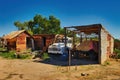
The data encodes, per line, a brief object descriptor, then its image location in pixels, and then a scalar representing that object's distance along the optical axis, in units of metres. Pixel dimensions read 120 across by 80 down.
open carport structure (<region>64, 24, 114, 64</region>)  9.74
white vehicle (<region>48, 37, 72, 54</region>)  12.16
